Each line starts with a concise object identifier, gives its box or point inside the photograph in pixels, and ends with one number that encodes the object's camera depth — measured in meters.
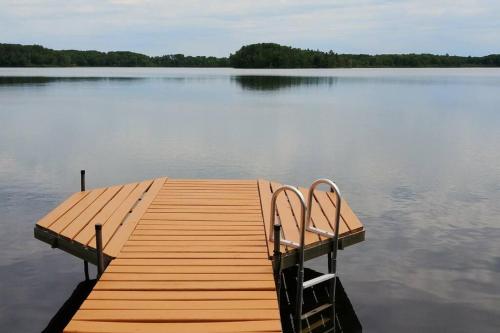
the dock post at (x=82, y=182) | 9.34
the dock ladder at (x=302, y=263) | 6.12
